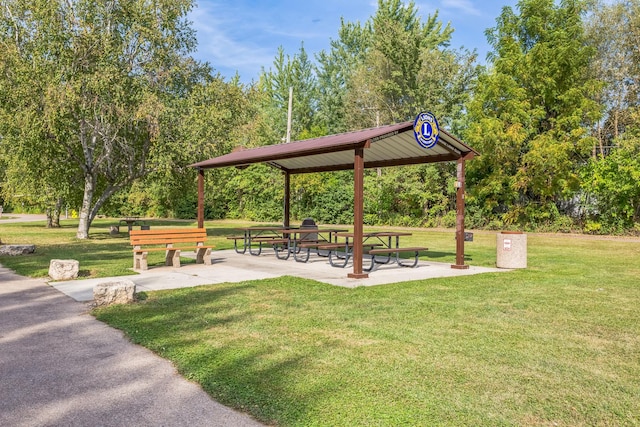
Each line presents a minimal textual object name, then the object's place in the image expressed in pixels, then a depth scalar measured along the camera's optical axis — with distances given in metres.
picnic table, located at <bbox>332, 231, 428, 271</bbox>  10.38
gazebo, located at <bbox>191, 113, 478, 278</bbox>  9.34
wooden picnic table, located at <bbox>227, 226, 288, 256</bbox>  12.86
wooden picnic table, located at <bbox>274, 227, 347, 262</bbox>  12.35
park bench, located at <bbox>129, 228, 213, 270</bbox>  10.52
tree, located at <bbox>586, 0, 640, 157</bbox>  26.72
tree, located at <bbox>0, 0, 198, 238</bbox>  17.19
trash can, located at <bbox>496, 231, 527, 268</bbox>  11.24
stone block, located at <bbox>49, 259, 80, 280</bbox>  9.11
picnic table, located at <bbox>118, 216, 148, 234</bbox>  22.73
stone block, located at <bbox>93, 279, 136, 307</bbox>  6.81
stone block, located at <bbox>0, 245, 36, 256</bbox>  13.34
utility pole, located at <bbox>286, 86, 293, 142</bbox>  34.37
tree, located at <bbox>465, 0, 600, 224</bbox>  24.20
